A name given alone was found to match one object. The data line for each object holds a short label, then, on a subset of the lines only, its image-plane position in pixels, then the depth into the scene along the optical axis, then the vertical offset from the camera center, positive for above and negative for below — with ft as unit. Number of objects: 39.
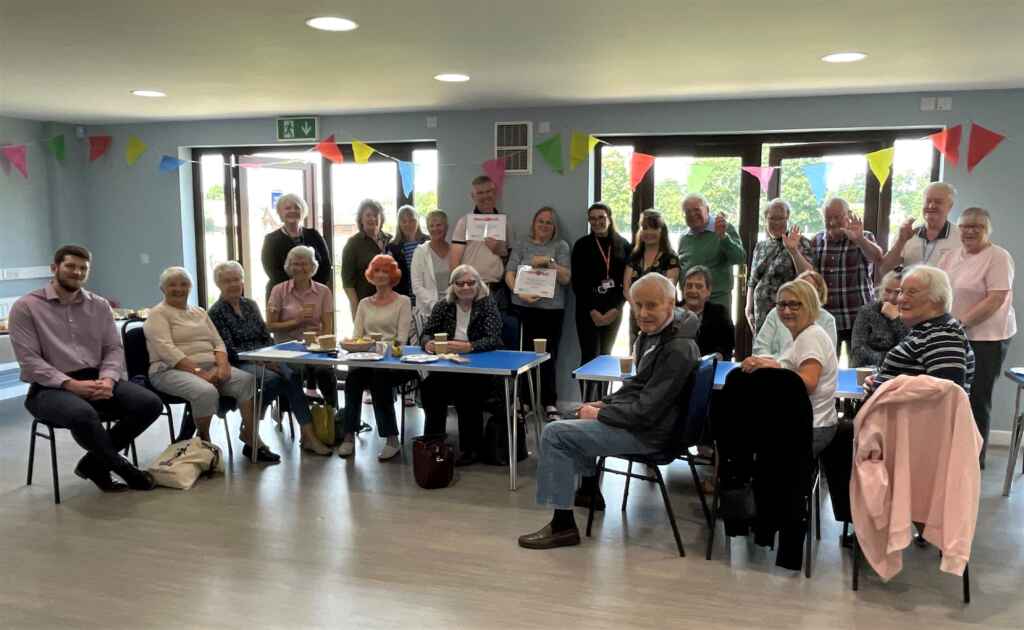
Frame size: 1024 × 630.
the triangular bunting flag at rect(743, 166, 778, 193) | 17.56 +1.44
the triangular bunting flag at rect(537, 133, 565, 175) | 18.98 +2.06
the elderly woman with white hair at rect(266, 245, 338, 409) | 15.87 -1.42
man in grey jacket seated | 10.19 -2.43
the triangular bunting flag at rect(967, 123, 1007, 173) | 16.12 +1.93
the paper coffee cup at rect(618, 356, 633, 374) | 12.09 -2.02
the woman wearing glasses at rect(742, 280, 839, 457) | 9.78 -1.54
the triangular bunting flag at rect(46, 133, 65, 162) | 22.23 +2.53
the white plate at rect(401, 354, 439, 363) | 13.39 -2.13
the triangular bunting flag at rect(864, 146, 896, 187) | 16.20 +1.52
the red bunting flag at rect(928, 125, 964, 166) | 16.26 +1.93
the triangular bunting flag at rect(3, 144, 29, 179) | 21.44 +2.17
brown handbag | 13.16 -3.87
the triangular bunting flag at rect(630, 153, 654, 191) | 18.30 +1.64
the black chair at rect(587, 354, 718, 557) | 10.34 -2.52
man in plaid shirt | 14.93 -0.55
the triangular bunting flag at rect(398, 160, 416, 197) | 20.26 +1.59
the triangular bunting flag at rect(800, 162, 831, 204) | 17.24 +1.33
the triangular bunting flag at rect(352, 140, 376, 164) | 19.79 +2.13
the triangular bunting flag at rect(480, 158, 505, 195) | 19.40 +1.63
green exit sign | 20.98 +2.88
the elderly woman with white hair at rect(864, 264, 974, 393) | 9.43 -1.21
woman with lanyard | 17.42 -0.87
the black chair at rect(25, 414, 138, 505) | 12.50 -3.48
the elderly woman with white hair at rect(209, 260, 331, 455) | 14.92 -2.00
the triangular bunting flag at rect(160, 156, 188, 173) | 22.03 +2.05
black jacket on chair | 9.30 -2.59
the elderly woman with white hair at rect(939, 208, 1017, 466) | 13.38 -1.07
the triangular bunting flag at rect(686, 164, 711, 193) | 18.81 +1.42
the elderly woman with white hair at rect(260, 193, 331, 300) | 17.60 -0.06
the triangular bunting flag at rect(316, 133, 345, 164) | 20.24 +2.24
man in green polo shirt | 16.39 -0.26
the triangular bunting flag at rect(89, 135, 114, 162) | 23.07 +2.67
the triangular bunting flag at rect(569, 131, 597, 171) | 18.75 +2.12
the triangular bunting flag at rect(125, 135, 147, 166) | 22.03 +2.45
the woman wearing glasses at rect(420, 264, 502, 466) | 14.51 -1.97
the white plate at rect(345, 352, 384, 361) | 13.73 -2.15
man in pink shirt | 12.59 -2.27
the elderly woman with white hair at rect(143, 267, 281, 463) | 13.80 -2.25
